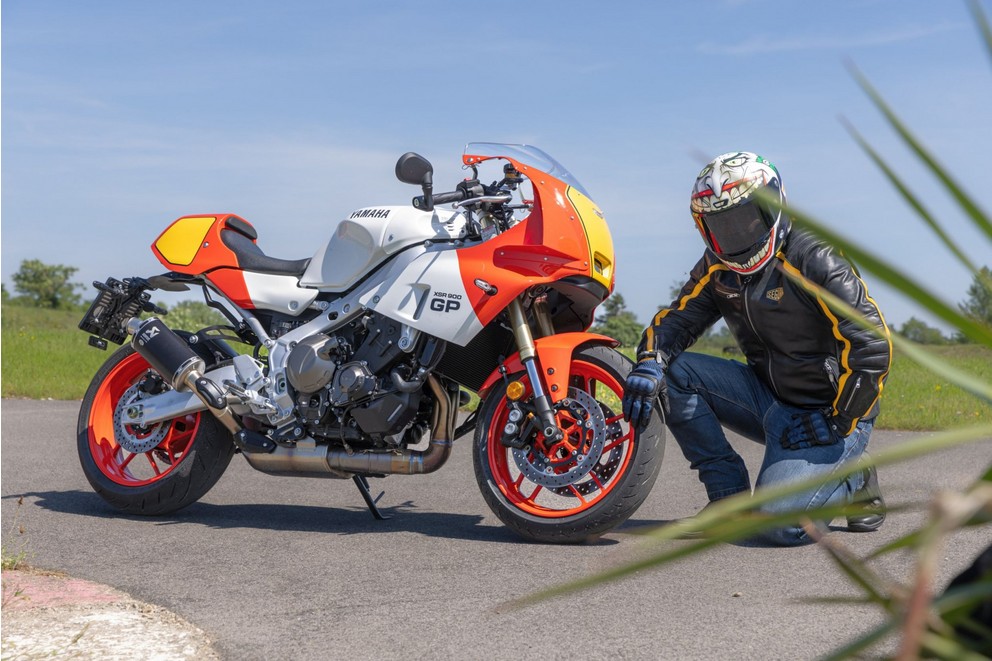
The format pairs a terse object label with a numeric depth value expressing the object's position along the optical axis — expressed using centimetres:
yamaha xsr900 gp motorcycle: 461
